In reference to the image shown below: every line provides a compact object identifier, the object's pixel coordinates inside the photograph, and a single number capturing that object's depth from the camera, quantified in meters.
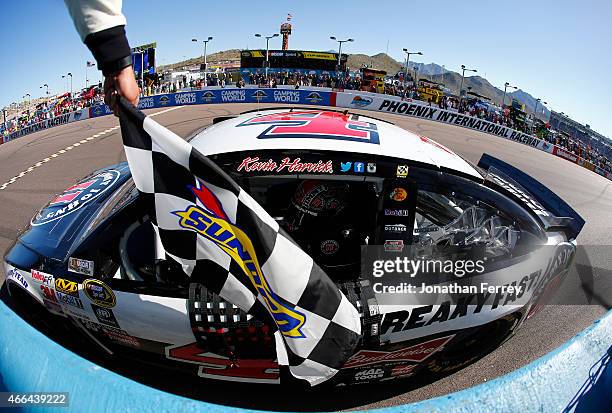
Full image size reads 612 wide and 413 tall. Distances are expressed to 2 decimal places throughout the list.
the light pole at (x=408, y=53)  48.28
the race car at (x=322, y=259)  2.29
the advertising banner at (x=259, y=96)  25.84
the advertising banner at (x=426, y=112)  23.75
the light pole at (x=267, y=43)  42.06
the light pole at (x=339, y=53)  43.06
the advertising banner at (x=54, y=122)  18.56
